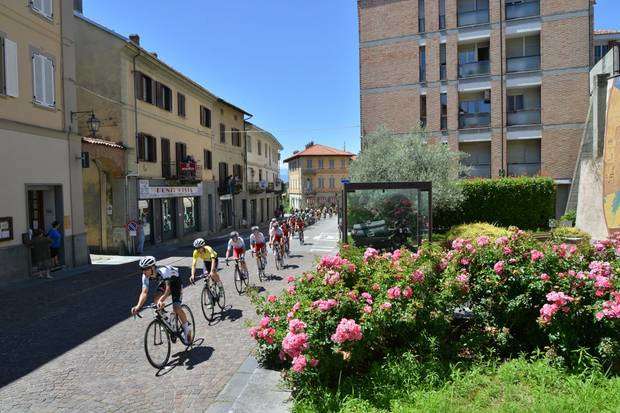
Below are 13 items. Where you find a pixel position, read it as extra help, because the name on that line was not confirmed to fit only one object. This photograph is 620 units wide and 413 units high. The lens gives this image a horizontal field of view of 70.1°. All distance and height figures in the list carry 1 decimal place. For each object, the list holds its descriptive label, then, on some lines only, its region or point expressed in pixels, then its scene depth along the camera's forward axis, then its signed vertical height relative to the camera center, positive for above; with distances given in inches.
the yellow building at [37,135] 518.6 +88.6
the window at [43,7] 571.4 +259.9
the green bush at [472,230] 659.1 -55.8
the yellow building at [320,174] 3043.8 +159.1
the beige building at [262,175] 1681.8 +101.1
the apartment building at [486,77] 1038.4 +293.0
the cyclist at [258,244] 518.3 -53.9
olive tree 779.4 +54.5
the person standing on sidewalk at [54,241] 595.5 -52.2
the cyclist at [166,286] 261.7 -52.4
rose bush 190.2 -53.1
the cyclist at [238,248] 454.3 -51.2
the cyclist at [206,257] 362.9 -48.3
